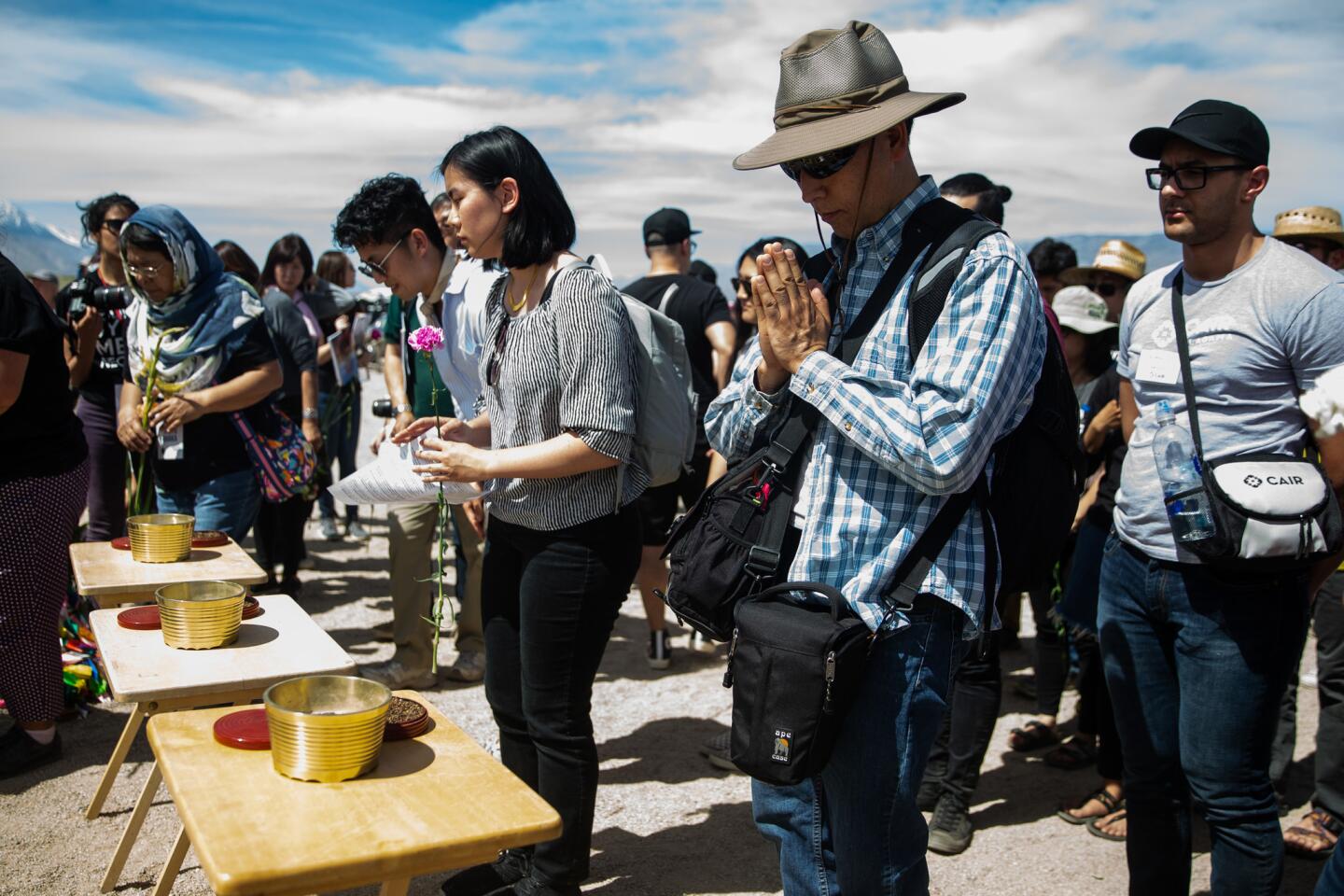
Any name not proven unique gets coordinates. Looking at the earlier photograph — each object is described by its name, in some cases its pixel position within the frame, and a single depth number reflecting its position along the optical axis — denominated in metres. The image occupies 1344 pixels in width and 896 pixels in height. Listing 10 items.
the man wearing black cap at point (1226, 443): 2.37
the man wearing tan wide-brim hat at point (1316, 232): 4.48
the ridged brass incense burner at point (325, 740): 1.67
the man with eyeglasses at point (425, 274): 3.56
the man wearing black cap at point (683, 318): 5.55
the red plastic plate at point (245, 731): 1.80
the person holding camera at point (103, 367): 5.43
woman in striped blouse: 2.63
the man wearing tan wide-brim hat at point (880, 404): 1.76
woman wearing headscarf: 4.04
